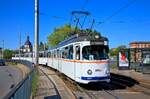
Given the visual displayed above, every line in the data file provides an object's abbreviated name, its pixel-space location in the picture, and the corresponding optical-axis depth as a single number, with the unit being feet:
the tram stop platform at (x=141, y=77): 36.14
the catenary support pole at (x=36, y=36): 36.93
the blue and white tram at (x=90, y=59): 27.30
